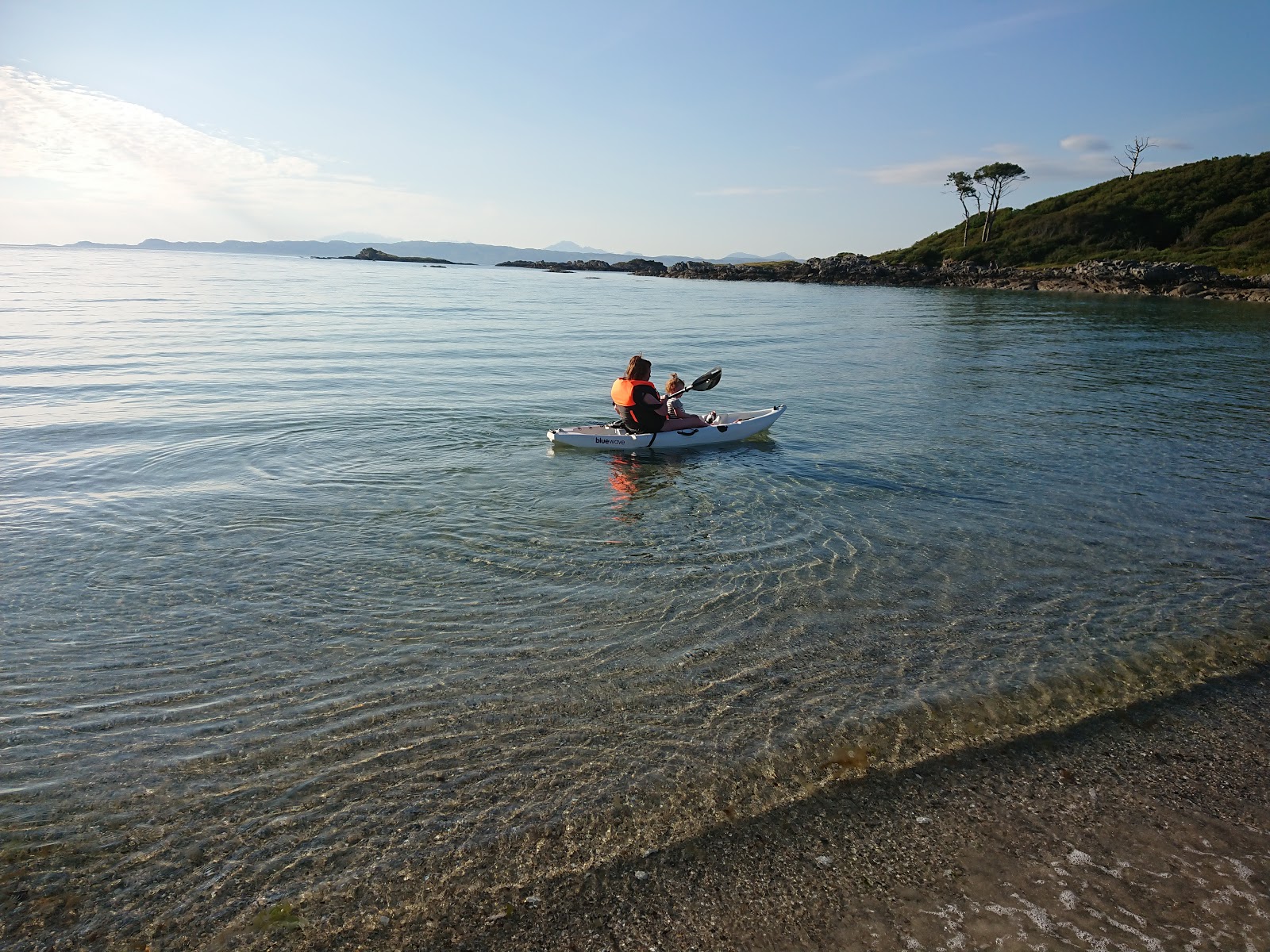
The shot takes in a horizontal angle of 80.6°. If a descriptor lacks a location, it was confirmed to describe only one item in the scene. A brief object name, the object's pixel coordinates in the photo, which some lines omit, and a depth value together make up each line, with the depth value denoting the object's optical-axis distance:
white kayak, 18.36
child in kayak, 18.92
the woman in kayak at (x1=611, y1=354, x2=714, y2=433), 17.94
